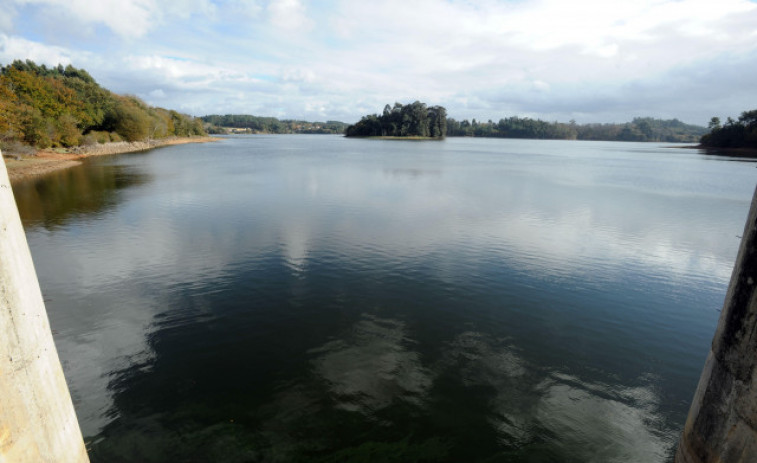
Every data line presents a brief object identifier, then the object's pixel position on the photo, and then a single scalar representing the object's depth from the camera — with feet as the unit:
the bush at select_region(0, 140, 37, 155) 199.31
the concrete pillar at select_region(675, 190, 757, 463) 22.36
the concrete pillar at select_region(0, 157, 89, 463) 20.03
